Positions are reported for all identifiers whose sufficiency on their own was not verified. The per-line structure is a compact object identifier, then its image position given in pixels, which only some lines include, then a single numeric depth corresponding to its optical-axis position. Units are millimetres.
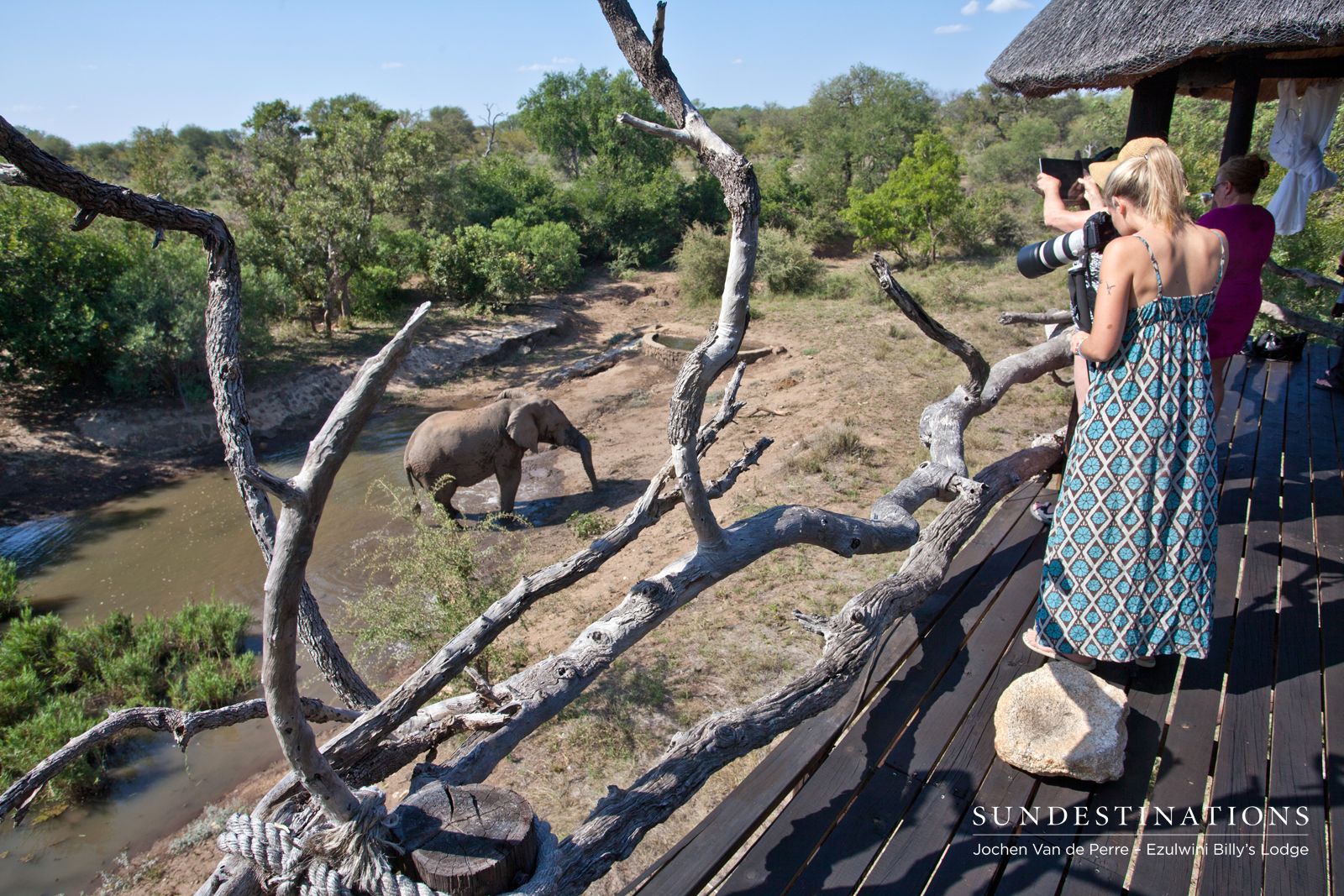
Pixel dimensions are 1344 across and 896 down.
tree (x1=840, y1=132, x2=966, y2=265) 17938
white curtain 4691
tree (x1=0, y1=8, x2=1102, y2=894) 1224
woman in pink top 3164
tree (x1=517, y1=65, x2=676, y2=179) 25250
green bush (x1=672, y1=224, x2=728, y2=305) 18406
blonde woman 2215
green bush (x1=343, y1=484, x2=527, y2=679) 5402
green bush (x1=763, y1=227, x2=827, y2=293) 17906
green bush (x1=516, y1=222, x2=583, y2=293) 18828
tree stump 1482
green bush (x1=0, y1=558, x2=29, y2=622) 7160
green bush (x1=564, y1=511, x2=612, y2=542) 7758
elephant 8398
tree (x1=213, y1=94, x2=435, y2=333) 14250
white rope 1458
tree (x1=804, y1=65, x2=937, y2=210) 24453
